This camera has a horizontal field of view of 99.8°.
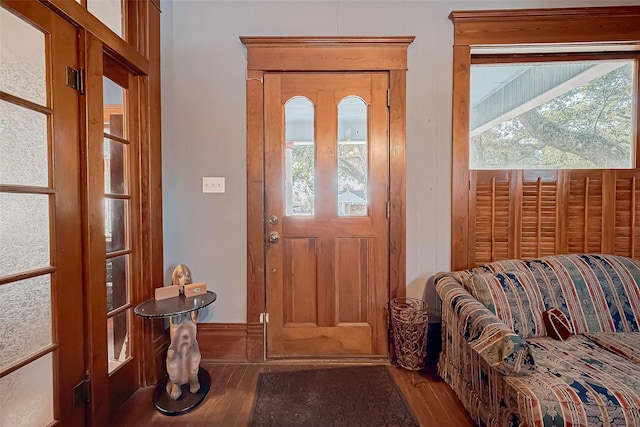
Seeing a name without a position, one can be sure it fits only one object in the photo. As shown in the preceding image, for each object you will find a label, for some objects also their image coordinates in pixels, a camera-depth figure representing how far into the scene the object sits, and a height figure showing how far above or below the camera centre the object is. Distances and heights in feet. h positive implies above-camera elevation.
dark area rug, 4.62 -3.62
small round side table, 4.64 -1.79
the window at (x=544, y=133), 6.09 +1.74
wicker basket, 5.81 -2.80
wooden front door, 6.32 -0.32
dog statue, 4.95 -2.76
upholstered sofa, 3.26 -2.19
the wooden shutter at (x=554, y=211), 6.10 -0.08
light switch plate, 6.34 +0.55
